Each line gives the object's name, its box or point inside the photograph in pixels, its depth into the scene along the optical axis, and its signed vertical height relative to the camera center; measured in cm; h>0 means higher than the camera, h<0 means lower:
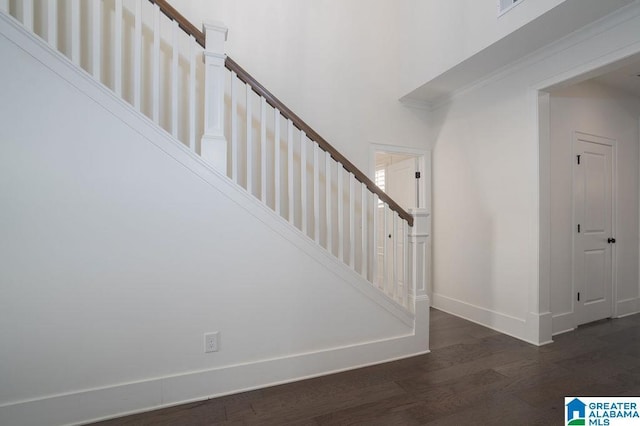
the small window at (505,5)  232 +179
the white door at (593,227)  306 -15
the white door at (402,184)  393 +46
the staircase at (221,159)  166 +42
